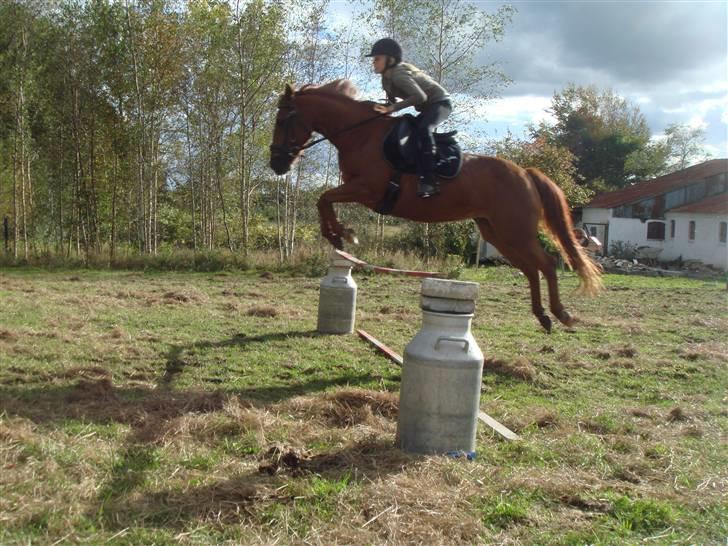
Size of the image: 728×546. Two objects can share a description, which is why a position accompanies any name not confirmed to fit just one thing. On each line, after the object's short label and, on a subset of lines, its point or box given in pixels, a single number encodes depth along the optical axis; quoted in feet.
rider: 17.46
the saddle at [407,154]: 17.67
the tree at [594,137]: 148.48
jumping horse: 18.15
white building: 106.73
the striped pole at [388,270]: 16.71
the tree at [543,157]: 87.45
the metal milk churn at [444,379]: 12.42
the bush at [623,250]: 108.17
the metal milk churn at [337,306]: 25.90
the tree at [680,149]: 167.35
